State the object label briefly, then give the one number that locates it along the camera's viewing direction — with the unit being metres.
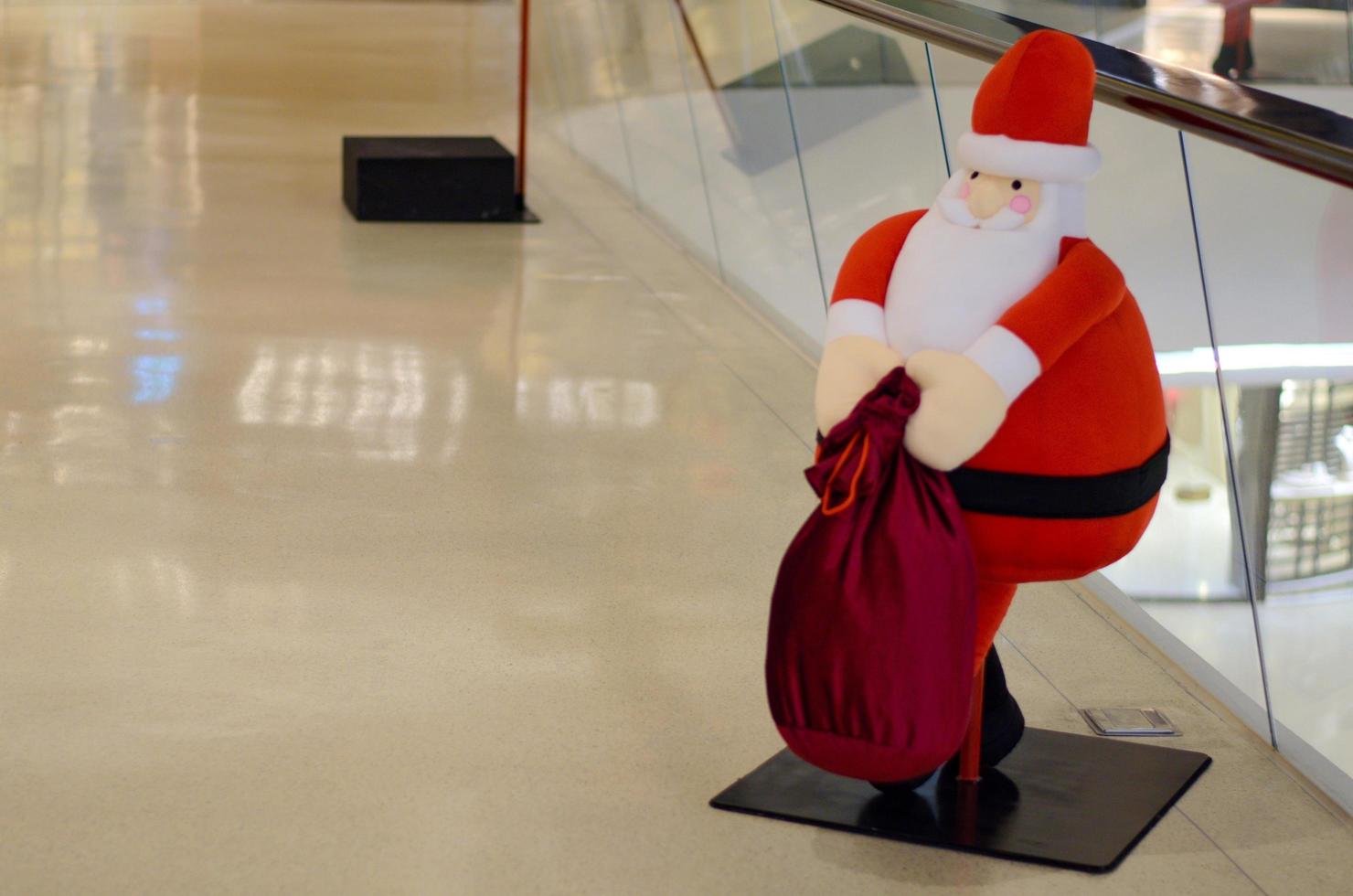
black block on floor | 6.48
